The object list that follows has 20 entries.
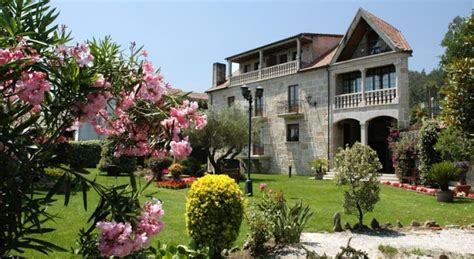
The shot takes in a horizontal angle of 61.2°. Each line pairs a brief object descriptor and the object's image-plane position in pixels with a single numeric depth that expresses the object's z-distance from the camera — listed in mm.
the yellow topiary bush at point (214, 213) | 5703
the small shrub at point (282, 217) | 6734
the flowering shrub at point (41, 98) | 2254
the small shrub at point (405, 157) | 19500
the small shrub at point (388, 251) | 6262
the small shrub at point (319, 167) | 22562
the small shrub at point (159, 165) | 20767
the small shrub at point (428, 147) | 18141
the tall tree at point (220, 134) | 23781
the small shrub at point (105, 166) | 21156
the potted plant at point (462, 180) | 15386
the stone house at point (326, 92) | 22406
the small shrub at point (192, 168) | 24062
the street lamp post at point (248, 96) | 14609
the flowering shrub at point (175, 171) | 19844
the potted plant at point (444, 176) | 13305
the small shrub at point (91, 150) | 30250
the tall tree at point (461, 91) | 6676
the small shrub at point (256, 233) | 6324
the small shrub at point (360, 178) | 8656
